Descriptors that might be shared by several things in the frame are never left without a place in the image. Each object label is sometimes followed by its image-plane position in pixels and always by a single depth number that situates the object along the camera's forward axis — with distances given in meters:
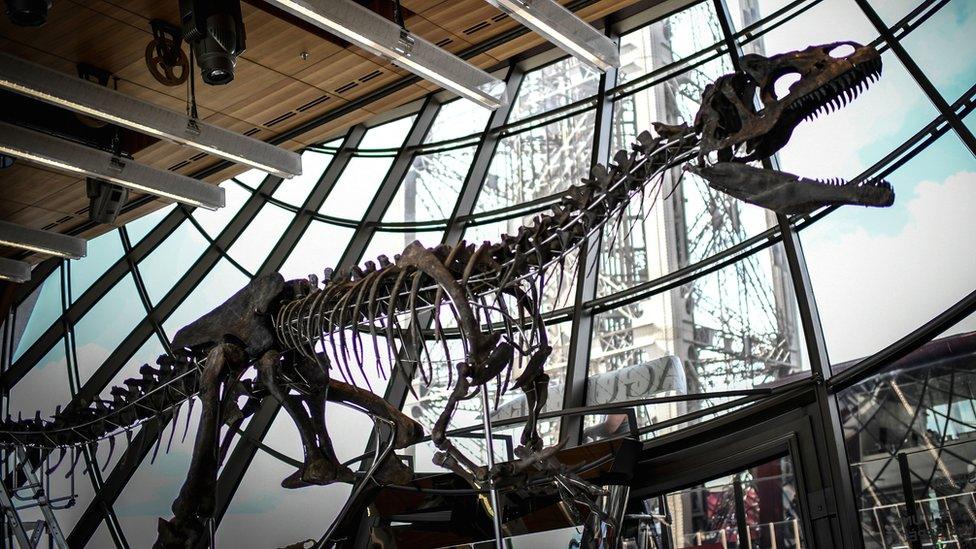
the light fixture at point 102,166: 7.07
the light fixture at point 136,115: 6.29
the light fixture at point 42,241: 8.78
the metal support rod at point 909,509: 5.56
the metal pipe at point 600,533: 4.73
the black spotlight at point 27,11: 5.30
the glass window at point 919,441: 5.44
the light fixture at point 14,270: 9.77
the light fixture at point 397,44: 6.04
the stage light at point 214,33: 6.23
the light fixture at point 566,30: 6.44
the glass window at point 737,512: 6.34
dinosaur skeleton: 3.48
